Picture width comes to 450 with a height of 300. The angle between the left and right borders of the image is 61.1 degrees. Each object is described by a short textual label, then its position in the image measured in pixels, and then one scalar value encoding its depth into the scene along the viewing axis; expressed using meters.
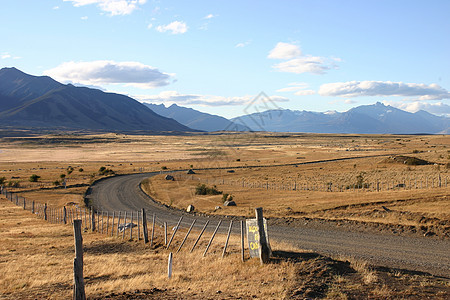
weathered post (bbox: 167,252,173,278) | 14.50
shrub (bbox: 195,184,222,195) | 47.84
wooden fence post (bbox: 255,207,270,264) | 15.01
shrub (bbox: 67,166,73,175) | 76.26
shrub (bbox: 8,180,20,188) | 60.18
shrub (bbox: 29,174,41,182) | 64.60
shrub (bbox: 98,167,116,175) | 74.81
